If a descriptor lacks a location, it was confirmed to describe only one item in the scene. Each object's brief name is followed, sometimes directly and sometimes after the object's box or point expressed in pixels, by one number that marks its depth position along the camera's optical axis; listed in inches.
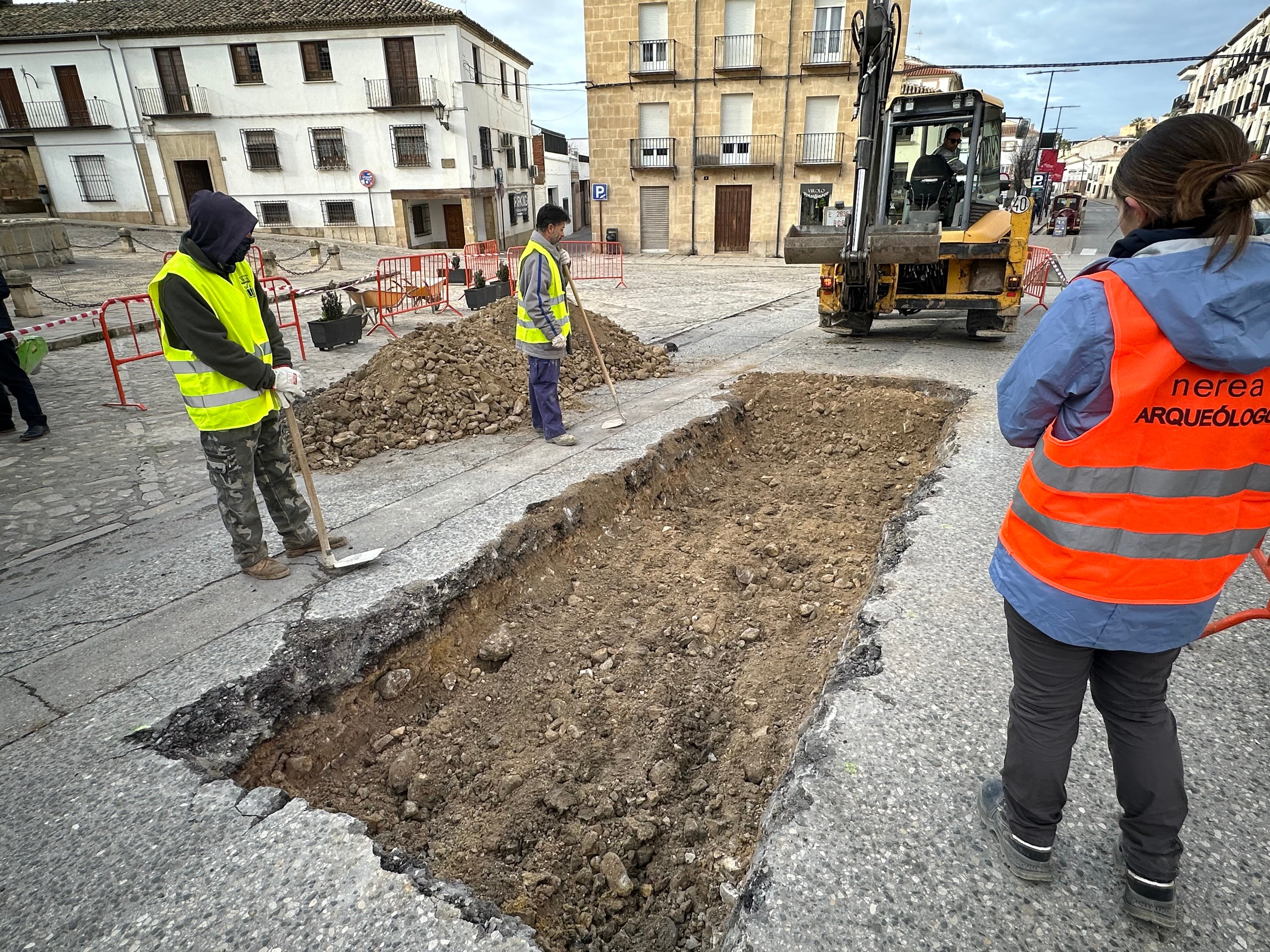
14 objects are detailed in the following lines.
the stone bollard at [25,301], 431.5
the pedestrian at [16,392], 227.5
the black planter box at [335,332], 370.0
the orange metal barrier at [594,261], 718.5
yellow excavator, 293.7
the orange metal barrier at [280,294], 355.9
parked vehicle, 1098.1
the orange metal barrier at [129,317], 275.6
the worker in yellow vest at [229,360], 119.9
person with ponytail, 55.2
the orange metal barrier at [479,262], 594.2
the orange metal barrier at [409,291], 437.1
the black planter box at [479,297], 485.1
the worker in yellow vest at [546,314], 203.8
